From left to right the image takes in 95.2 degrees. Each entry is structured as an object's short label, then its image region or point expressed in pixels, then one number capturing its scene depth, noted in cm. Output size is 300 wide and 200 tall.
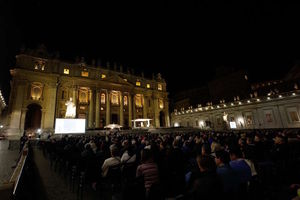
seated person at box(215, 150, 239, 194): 241
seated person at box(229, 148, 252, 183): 264
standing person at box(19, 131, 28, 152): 1267
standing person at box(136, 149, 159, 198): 283
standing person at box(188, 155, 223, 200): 182
